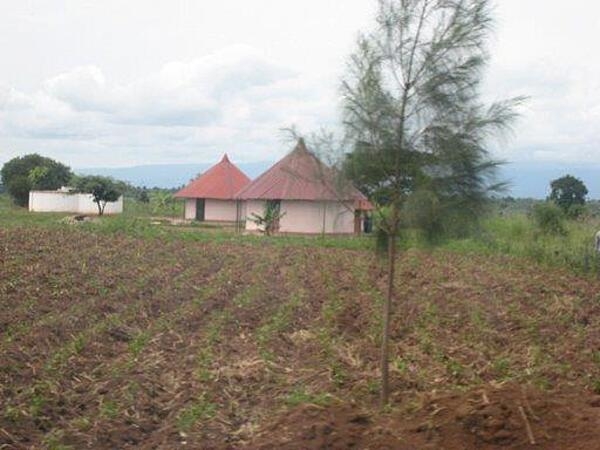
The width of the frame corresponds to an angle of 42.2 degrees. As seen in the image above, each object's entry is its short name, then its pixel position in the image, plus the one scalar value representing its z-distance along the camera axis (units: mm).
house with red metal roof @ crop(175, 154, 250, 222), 45938
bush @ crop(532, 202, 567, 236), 27234
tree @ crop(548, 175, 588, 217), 48750
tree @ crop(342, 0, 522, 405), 6777
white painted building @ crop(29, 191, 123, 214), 52094
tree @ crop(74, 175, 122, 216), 48594
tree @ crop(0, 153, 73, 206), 59000
